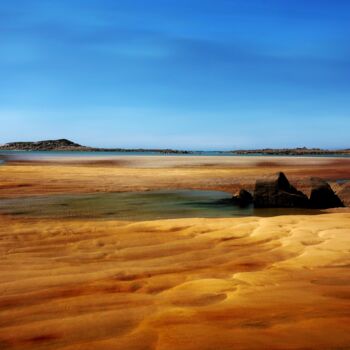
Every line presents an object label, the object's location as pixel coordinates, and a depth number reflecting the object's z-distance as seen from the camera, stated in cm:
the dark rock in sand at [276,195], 1221
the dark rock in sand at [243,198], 1321
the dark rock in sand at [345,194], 1280
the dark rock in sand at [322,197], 1229
